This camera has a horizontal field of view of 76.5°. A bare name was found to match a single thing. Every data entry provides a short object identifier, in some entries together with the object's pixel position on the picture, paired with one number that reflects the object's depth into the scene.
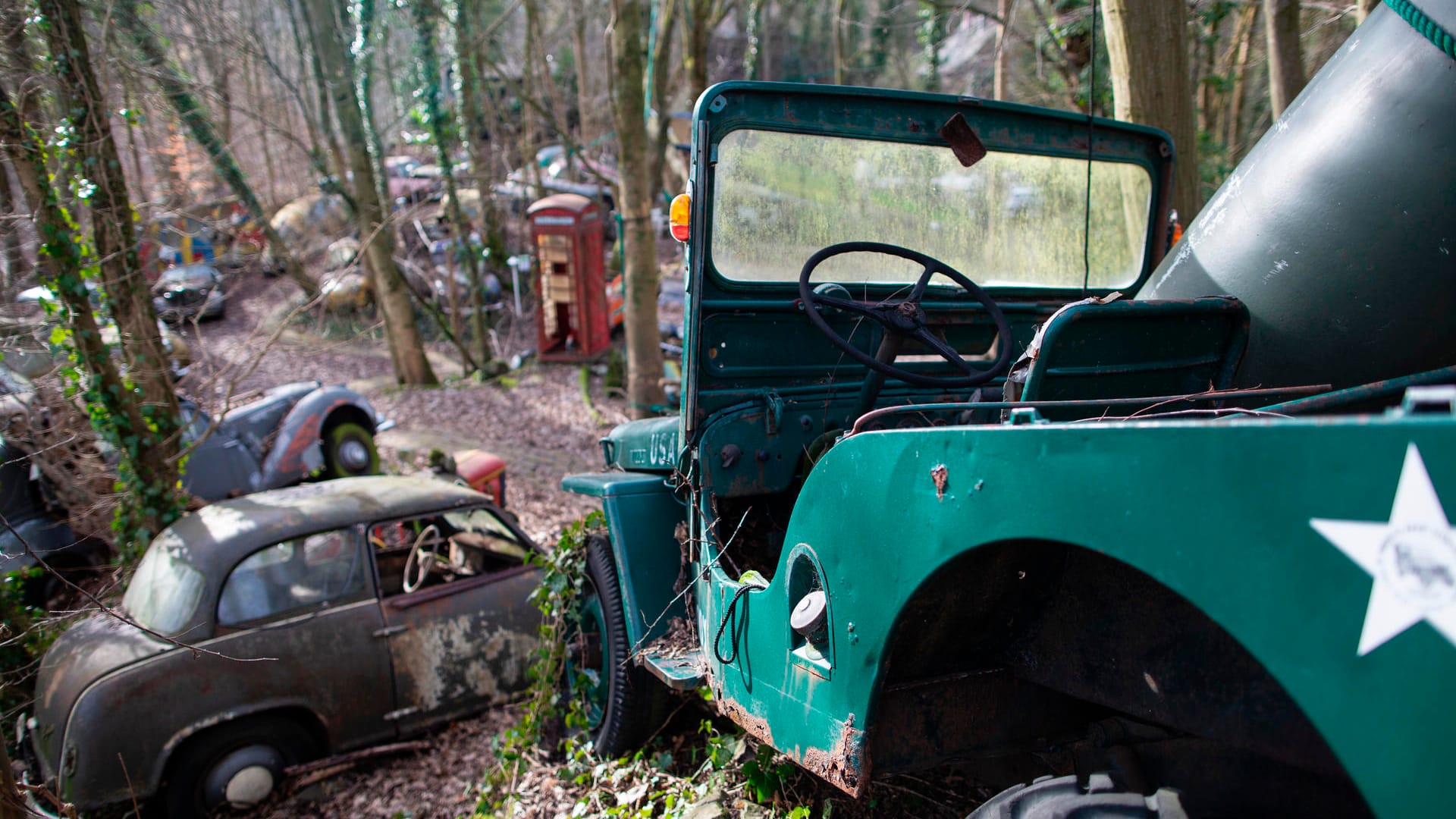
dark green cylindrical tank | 2.23
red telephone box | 13.95
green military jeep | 1.23
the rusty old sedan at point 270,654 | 4.20
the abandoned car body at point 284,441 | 7.73
